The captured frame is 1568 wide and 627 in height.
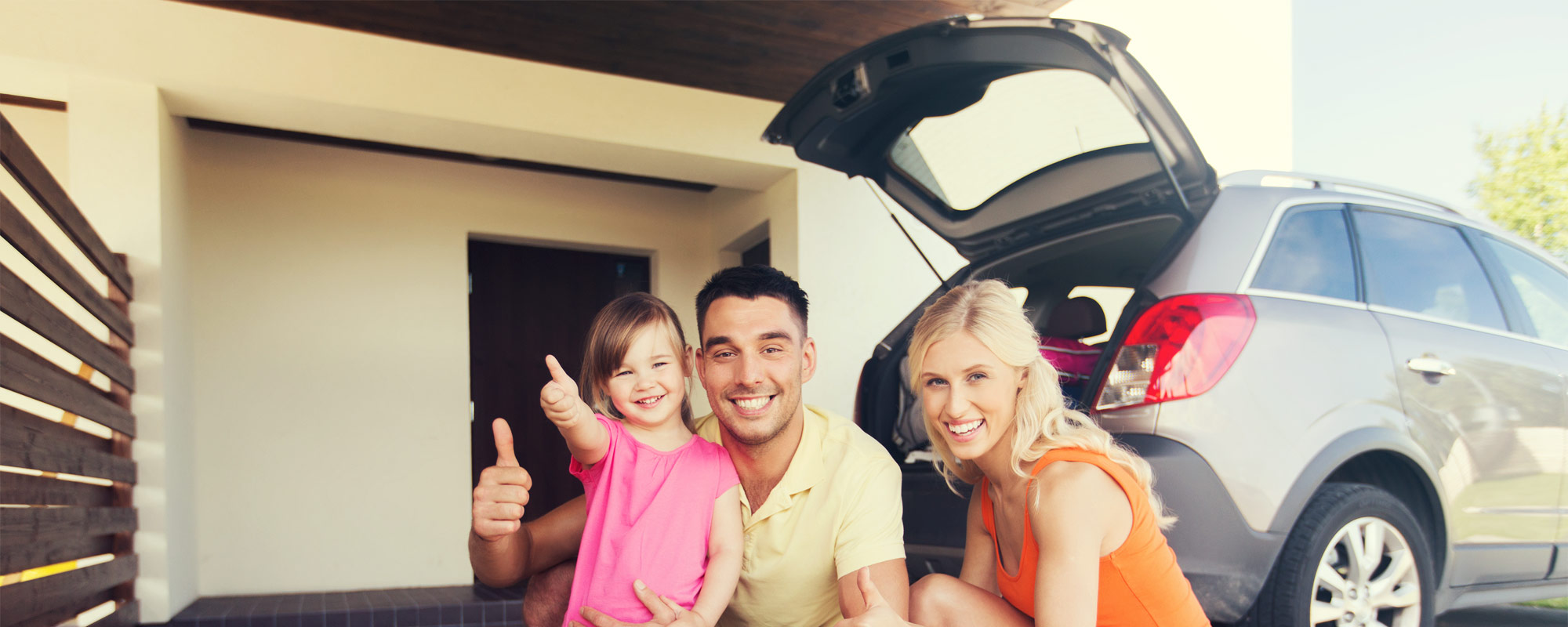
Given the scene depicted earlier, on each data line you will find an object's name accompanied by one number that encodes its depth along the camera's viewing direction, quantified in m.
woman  1.56
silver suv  2.00
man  1.87
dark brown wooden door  5.73
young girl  1.74
